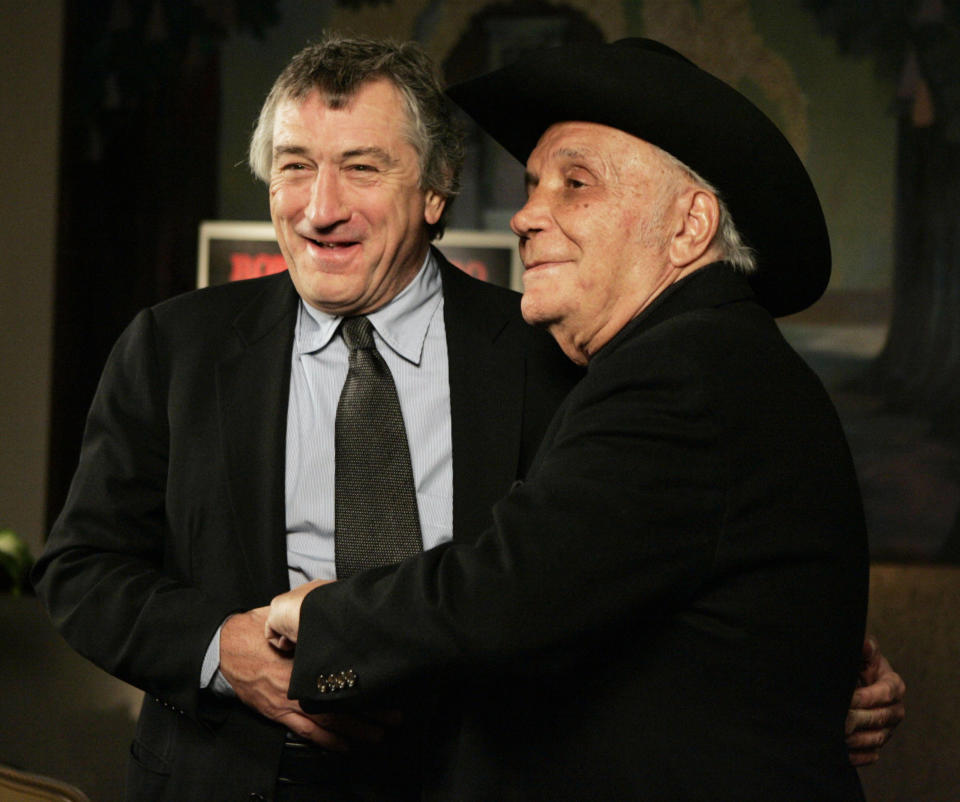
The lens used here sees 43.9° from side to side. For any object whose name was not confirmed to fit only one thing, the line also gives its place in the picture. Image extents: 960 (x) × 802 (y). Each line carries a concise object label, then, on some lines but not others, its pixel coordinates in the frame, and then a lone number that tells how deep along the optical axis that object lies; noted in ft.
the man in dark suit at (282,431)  5.56
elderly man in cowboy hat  4.06
